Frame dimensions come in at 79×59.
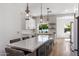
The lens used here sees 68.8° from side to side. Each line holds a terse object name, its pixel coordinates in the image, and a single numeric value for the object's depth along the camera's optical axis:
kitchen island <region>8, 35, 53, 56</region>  1.25
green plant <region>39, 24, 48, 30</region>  3.56
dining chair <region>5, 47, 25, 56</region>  1.17
